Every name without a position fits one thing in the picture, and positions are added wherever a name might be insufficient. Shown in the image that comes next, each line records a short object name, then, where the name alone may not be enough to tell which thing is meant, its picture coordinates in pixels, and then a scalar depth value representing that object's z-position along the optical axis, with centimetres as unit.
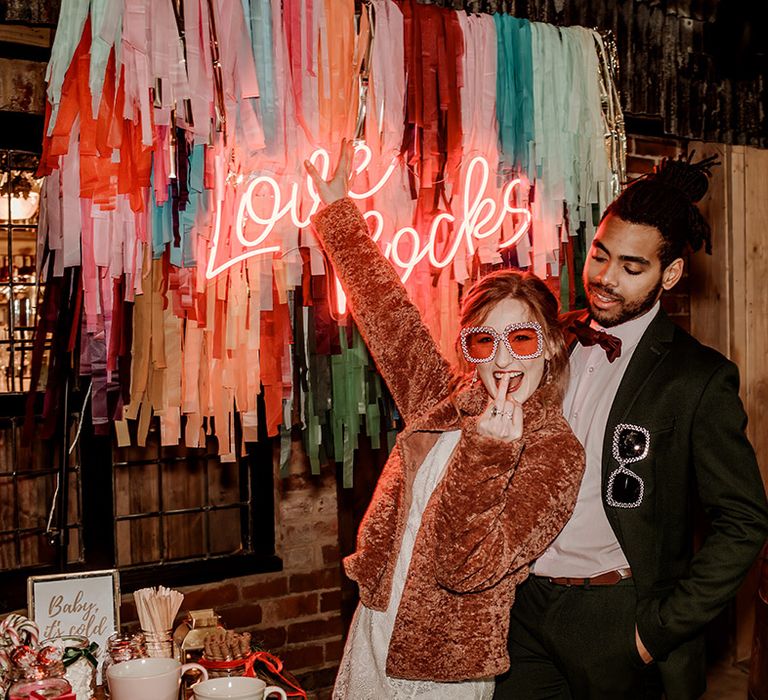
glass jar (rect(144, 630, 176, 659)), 213
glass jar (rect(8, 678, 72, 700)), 186
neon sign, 245
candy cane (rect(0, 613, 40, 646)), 204
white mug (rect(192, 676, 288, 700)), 185
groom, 217
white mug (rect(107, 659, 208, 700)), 186
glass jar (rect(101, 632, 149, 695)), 200
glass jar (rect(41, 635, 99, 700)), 207
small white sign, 224
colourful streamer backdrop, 227
